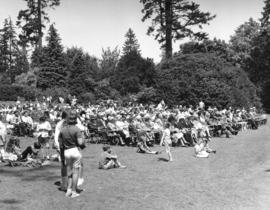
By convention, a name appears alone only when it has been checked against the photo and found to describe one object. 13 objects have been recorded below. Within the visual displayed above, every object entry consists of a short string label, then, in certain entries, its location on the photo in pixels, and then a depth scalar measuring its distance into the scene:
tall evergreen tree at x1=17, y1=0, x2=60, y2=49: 54.22
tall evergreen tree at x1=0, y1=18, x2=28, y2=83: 83.25
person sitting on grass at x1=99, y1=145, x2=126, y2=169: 13.35
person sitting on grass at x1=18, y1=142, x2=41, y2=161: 14.33
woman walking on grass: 15.30
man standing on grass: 9.28
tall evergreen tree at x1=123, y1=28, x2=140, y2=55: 105.19
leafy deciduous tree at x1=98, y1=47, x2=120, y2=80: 59.72
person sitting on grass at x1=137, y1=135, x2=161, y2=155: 17.22
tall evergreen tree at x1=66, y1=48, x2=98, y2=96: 49.78
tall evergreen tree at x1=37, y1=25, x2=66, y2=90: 51.66
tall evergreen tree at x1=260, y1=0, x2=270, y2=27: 61.25
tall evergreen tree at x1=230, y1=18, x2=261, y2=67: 60.25
